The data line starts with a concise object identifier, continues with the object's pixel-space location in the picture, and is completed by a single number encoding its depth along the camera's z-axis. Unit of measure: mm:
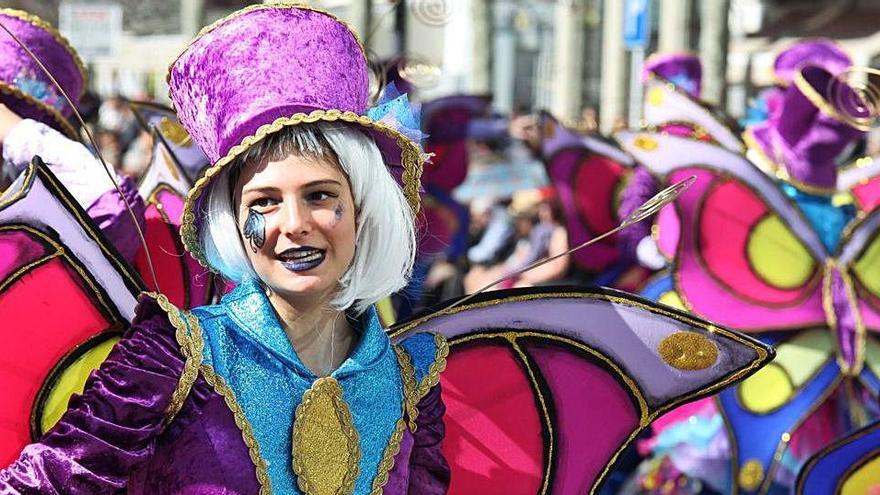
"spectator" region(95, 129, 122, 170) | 9794
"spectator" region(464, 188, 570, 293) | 7594
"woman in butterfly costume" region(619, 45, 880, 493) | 5059
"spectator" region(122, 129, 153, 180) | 9688
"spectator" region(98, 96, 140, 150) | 10562
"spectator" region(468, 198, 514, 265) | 10586
